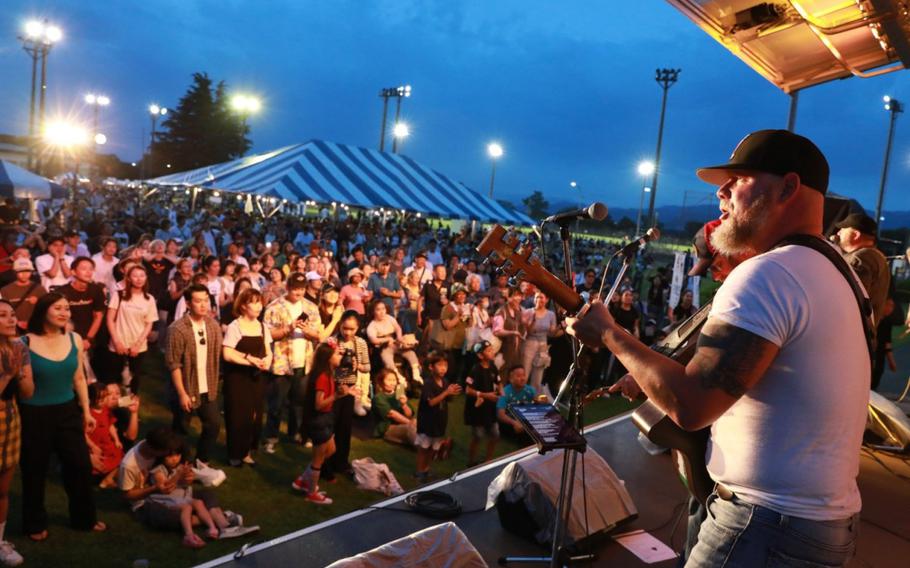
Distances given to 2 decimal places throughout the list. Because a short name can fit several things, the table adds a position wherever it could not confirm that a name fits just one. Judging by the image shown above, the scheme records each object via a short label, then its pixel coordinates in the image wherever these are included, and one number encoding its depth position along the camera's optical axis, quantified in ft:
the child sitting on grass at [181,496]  15.76
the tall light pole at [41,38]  81.10
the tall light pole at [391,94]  115.65
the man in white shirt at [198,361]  18.92
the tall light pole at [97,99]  128.47
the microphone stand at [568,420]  8.32
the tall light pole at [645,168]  115.52
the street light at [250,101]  95.90
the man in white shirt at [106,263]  25.98
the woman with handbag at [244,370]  19.66
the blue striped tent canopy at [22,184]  40.88
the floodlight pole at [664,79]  100.88
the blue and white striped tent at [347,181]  44.83
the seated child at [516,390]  22.48
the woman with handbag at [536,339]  27.66
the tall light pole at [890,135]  100.58
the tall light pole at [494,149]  118.11
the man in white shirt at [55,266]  24.53
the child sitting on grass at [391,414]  24.03
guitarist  4.78
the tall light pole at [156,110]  153.51
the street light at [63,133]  107.96
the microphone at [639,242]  8.04
